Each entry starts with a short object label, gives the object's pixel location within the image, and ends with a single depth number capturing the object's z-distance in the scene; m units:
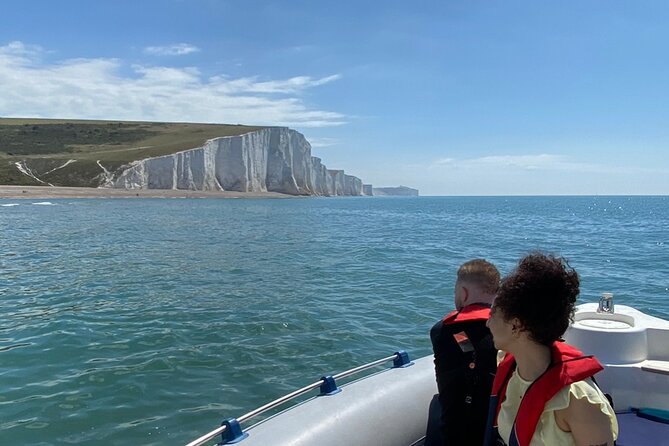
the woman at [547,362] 1.55
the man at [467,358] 2.49
